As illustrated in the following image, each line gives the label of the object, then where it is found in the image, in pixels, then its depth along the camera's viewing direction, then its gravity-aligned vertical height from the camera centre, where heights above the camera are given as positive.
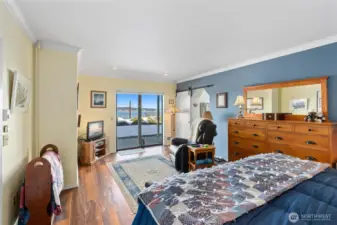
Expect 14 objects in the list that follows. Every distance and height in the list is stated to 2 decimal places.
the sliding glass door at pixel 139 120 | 5.87 -0.31
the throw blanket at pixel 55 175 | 1.97 -0.85
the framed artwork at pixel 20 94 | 1.80 +0.22
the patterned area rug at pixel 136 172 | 2.74 -1.28
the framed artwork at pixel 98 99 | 5.05 +0.39
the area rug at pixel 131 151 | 5.19 -1.27
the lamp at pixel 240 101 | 3.67 +0.24
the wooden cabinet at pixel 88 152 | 4.07 -1.00
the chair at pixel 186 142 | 3.45 -0.72
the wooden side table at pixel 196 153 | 3.29 -0.84
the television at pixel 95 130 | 4.34 -0.50
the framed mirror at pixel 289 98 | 2.68 +0.26
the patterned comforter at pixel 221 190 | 0.95 -0.56
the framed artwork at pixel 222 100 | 4.34 +0.32
